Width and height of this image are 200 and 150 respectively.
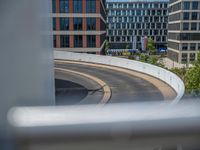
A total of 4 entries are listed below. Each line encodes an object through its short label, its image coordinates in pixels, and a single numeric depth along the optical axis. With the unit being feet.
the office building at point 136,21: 334.85
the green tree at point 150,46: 246.27
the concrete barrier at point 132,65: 69.89
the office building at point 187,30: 220.23
